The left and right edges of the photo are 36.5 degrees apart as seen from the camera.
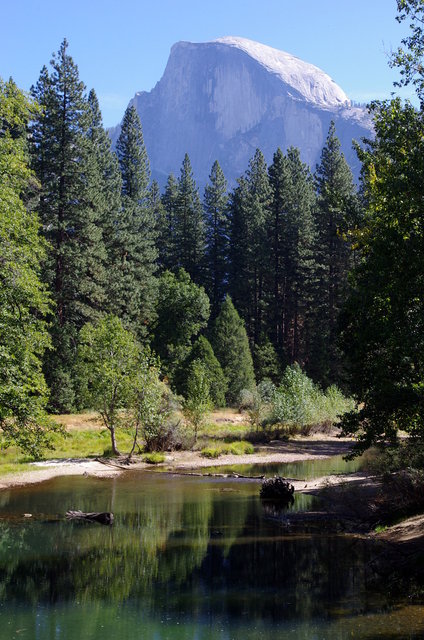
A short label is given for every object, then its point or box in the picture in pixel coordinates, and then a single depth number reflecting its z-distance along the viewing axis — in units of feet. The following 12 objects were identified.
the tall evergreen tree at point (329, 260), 213.87
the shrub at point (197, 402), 133.90
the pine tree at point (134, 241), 198.70
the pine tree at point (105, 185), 176.86
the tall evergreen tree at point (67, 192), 161.58
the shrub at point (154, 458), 116.67
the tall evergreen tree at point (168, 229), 266.98
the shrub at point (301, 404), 156.04
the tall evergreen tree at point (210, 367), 178.91
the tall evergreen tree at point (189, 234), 266.16
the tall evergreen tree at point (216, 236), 268.41
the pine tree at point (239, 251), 255.70
